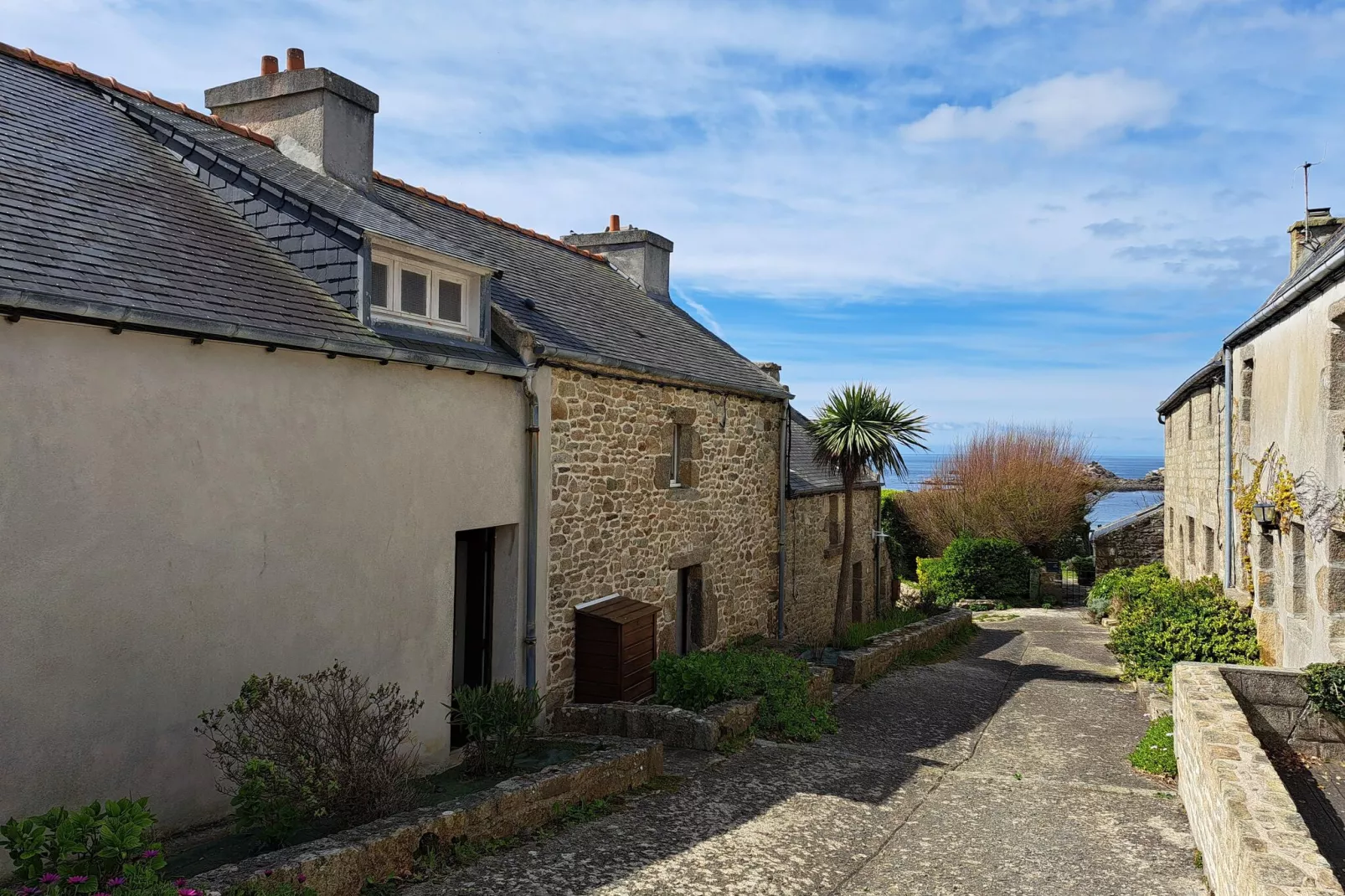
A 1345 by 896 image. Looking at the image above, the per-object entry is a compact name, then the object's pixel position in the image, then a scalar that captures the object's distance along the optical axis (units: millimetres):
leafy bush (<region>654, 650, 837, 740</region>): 9523
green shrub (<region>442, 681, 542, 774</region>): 7359
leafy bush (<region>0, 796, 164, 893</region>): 4047
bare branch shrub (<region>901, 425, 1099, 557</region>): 30172
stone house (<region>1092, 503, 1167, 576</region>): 26562
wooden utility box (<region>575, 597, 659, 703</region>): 9672
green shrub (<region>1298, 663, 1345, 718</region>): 7836
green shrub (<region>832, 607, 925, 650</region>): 14750
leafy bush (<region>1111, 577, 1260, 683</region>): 11102
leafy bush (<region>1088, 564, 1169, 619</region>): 17844
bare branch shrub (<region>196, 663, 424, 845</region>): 5469
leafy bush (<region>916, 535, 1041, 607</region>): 27234
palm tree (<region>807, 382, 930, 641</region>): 15383
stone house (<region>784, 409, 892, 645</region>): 16109
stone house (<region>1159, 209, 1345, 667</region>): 8156
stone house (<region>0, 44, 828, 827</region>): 5426
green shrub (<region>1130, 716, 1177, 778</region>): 8344
